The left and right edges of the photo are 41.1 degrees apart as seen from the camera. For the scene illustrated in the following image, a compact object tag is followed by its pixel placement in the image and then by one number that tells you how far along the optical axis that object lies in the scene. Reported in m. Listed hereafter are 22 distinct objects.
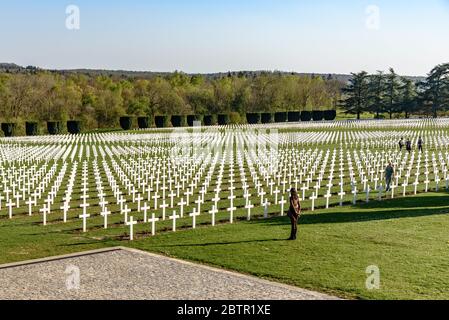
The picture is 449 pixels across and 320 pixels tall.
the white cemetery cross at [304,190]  21.73
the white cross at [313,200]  19.17
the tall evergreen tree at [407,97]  108.44
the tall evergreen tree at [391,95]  110.75
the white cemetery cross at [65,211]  17.25
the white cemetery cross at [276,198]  21.01
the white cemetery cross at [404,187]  23.12
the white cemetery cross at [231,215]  17.08
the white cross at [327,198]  19.69
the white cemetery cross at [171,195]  20.71
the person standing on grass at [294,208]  13.46
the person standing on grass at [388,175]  23.42
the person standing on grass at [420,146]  41.04
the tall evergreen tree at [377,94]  111.69
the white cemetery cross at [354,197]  20.61
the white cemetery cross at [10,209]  18.17
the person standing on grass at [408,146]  40.66
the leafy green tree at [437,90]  106.00
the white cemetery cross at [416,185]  23.40
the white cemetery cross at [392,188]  22.30
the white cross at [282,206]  18.34
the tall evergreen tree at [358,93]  112.50
